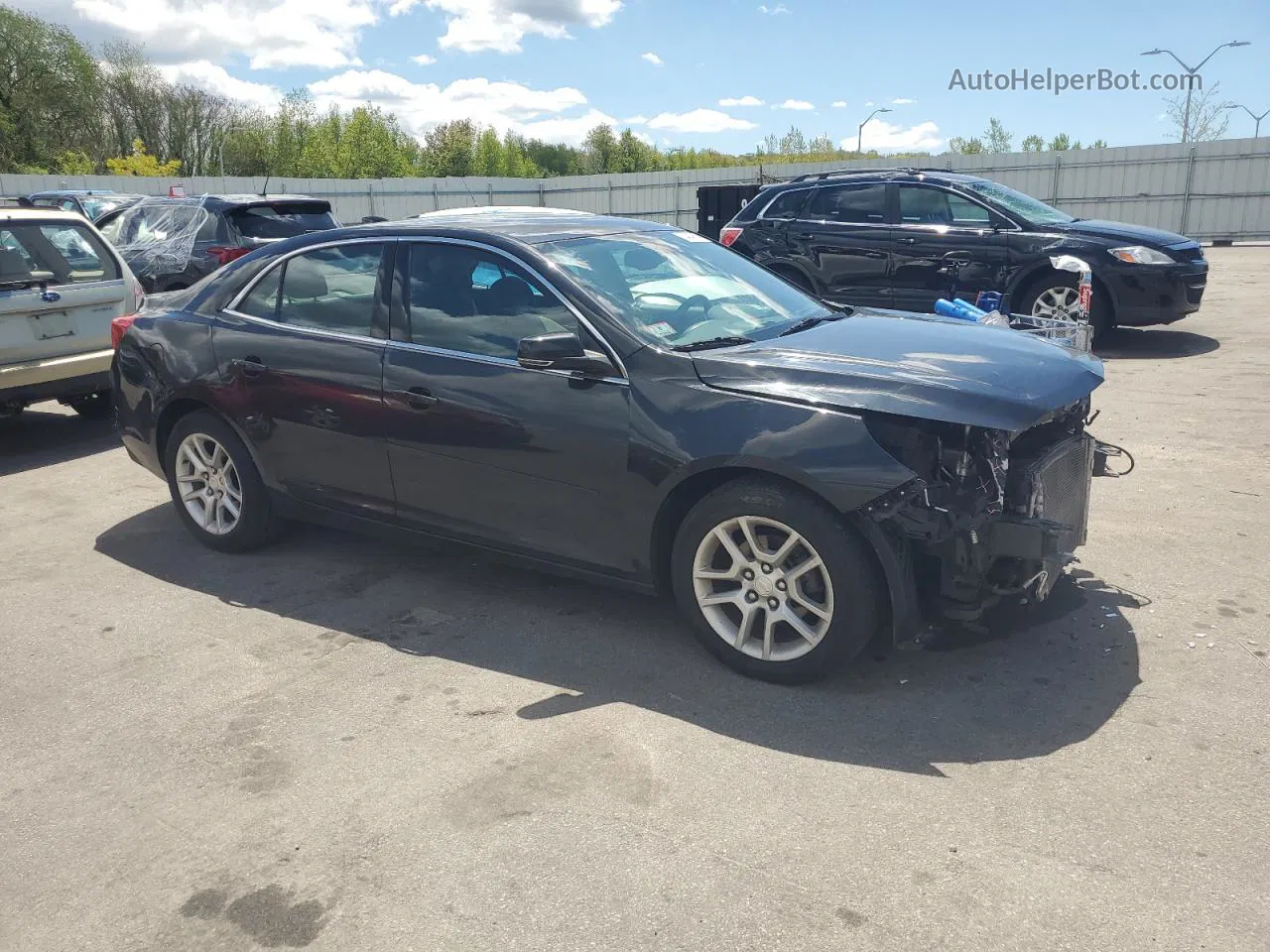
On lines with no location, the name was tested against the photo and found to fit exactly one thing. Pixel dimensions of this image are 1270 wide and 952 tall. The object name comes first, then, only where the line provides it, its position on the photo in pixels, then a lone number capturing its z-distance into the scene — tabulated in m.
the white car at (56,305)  7.66
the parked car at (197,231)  11.83
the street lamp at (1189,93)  35.00
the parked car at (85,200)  15.11
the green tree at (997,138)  68.62
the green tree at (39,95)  49.31
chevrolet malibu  3.60
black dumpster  22.44
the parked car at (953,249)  10.48
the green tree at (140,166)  51.62
